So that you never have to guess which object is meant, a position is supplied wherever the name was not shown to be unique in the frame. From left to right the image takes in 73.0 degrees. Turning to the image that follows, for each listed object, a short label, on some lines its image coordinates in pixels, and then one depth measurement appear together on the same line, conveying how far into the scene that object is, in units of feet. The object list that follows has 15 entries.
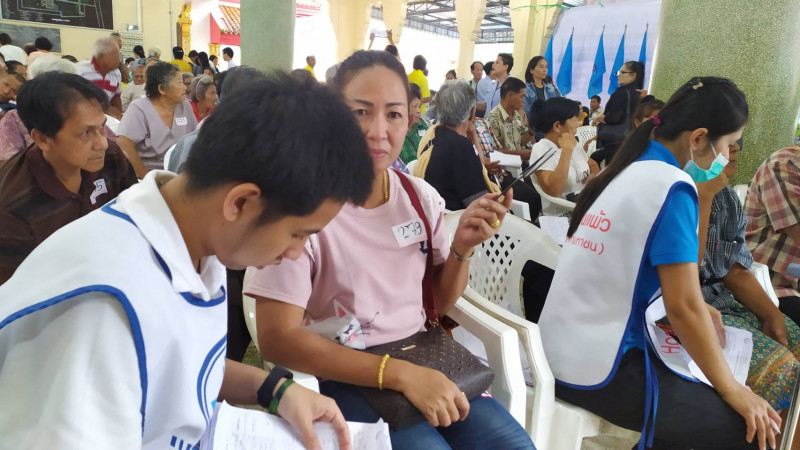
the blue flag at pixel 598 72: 32.11
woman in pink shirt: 3.96
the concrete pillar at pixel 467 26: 43.75
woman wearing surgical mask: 4.53
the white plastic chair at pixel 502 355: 4.88
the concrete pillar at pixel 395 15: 47.93
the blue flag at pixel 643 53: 30.30
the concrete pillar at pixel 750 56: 10.25
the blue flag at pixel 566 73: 34.27
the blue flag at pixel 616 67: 31.07
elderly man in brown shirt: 5.86
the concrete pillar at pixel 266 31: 18.62
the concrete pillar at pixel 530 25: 38.22
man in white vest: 1.94
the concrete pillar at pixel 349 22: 54.70
